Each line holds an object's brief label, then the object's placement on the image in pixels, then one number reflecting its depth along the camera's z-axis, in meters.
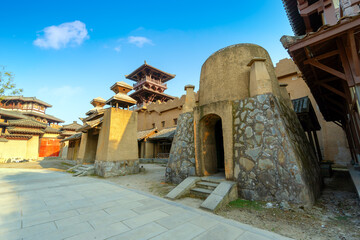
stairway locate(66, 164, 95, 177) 10.46
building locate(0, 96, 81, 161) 23.11
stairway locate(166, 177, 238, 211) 4.39
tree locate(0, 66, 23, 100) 9.07
